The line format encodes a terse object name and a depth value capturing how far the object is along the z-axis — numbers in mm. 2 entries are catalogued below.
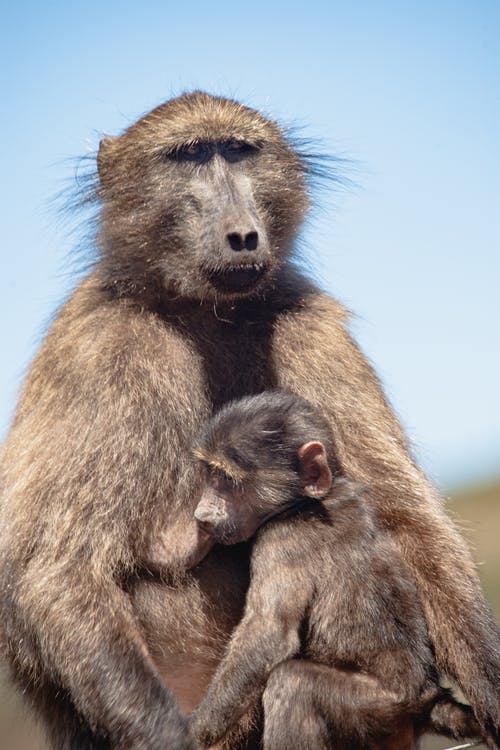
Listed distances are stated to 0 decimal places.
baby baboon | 9676
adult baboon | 10328
